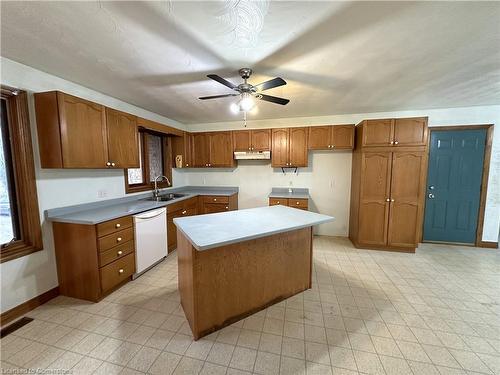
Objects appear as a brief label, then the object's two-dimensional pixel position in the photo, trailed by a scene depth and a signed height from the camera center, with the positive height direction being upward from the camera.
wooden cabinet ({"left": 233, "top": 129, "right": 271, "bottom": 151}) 4.02 +0.55
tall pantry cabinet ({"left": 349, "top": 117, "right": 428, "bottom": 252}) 3.19 -0.24
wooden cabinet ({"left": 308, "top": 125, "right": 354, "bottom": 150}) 3.69 +0.55
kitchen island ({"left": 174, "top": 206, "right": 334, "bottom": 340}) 1.66 -0.90
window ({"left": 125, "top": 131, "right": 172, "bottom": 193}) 3.37 +0.08
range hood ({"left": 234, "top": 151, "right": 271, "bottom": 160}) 4.00 +0.24
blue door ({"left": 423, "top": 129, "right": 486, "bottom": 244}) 3.47 -0.30
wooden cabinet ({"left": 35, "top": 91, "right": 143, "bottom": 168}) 2.04 +0.39
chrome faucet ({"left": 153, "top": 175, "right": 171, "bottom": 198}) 3.55 -0.41
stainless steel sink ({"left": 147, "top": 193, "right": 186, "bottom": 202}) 3.43 -0.52
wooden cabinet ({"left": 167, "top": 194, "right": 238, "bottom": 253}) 3.79 -0.74
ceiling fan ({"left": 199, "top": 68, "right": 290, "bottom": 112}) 1.85 +0.75
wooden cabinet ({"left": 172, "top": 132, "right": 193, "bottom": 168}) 4.20 +0.41
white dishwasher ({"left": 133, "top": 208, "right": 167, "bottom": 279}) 2.61 -0.98
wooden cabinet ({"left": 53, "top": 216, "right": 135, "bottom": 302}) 2.11 -0.96
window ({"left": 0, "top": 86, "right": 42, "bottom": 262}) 1.94 -0.12
